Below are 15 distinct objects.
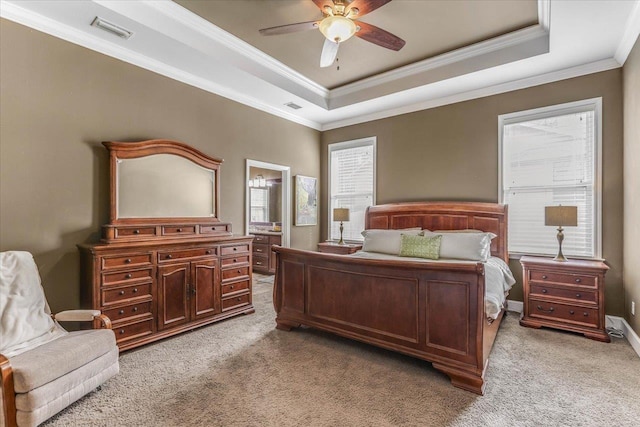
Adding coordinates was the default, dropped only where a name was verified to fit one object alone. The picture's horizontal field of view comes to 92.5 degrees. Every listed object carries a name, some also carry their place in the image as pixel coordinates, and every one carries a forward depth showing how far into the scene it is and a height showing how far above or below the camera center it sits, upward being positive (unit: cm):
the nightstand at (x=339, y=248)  511 -59
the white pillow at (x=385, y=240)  407 -37
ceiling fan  251 +164
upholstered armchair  177 -92
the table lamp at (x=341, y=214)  527 -2
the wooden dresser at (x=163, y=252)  288 -41
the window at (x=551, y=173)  362 +52
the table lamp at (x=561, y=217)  335 -4
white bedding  244 -68
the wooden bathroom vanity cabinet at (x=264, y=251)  658 -85
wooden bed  229 -83
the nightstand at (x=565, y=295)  317 -89
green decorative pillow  370 -41
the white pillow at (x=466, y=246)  356 -38
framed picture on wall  565 +24
